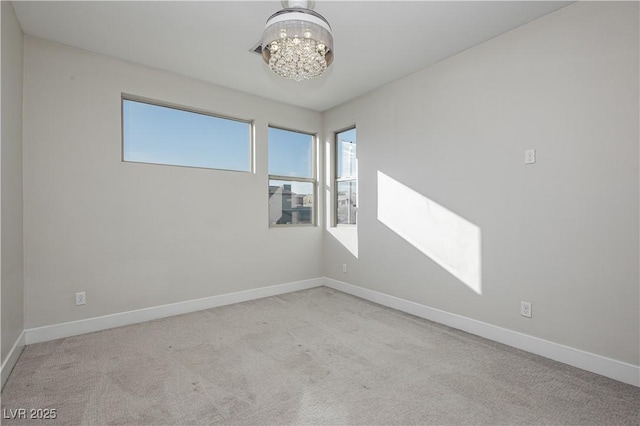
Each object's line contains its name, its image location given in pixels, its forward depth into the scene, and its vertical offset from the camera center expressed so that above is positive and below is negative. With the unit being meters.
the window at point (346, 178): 4.43 +0.51
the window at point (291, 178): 4.40 +0.52
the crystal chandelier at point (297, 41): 1.90 +1.09
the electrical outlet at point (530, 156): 2.50 +0.45
